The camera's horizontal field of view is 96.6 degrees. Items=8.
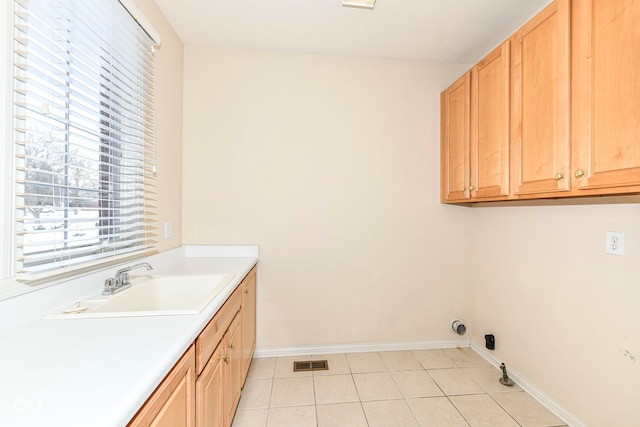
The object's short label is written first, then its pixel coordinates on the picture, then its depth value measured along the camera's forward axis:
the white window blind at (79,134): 1.04
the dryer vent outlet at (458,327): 2.65
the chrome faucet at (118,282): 1.36
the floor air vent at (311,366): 2.29
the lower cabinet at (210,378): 0.81
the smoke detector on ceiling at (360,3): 1.85
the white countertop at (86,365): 0.57
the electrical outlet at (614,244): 1.46
